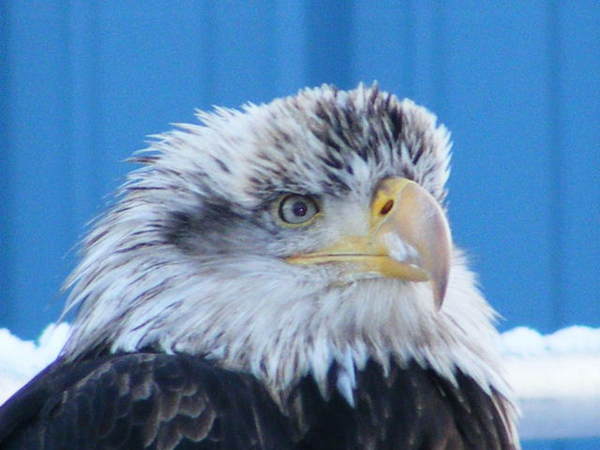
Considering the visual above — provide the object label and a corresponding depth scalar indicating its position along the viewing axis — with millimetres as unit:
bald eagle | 4383
